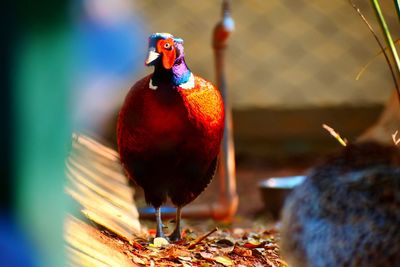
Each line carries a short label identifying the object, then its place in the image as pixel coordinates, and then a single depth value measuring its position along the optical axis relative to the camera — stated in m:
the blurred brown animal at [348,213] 10.38
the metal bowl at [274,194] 14.48
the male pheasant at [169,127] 10.62
